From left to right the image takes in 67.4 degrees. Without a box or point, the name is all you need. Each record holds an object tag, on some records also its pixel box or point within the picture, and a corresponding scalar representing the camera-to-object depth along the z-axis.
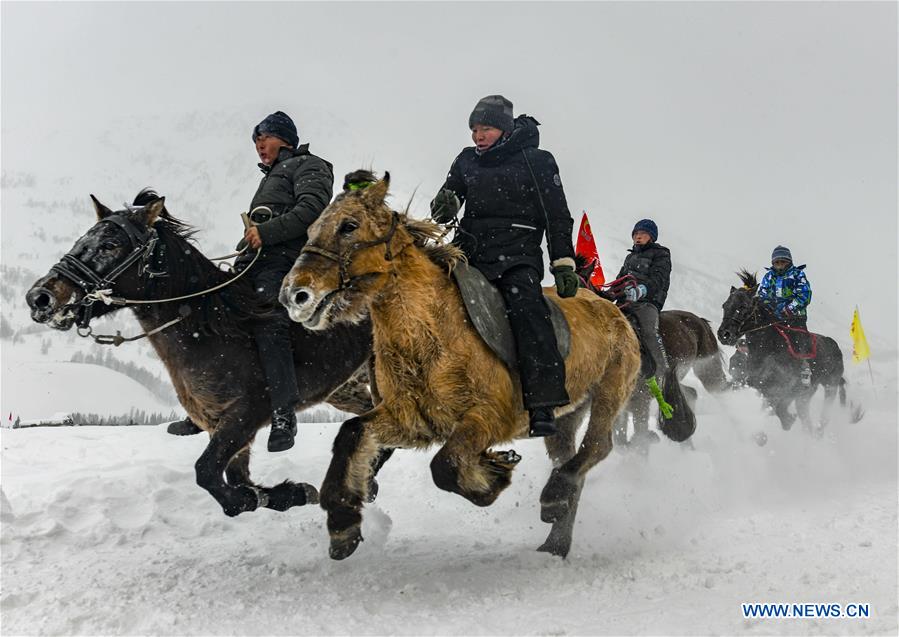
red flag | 10.01
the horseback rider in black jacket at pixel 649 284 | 8.59
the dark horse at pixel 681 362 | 9.40
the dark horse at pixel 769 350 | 12.21
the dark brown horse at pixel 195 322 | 4.76
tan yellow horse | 3.96
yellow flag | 15.64
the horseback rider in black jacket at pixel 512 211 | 4.87
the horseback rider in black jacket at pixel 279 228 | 5.21
